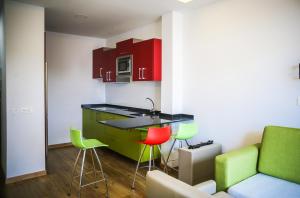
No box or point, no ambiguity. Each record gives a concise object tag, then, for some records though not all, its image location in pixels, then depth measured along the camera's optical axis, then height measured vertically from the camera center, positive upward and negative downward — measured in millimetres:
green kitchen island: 3158 -657
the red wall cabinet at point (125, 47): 4221 +926
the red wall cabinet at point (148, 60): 3798 +596
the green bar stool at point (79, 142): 2648 -623
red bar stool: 2793 -557
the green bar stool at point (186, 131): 3118 -557
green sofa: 2059 -763
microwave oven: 4349 +564
